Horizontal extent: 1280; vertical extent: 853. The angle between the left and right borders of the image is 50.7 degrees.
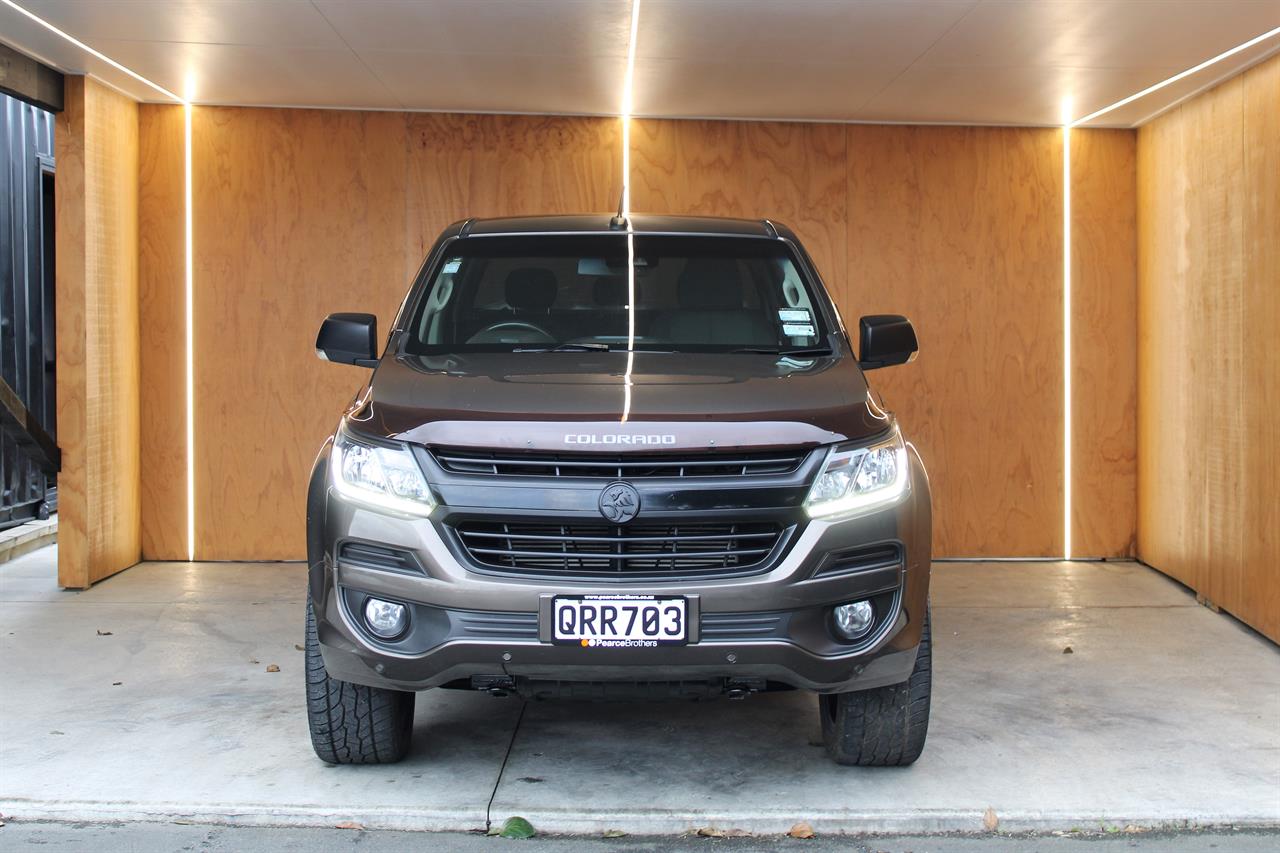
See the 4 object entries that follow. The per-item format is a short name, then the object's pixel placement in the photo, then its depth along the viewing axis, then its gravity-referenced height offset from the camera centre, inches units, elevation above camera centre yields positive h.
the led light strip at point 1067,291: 329.4 +27.3
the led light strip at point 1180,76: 237.8 +65.1
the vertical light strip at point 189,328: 319.9 +20.6
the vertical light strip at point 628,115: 259.0 +68.2
